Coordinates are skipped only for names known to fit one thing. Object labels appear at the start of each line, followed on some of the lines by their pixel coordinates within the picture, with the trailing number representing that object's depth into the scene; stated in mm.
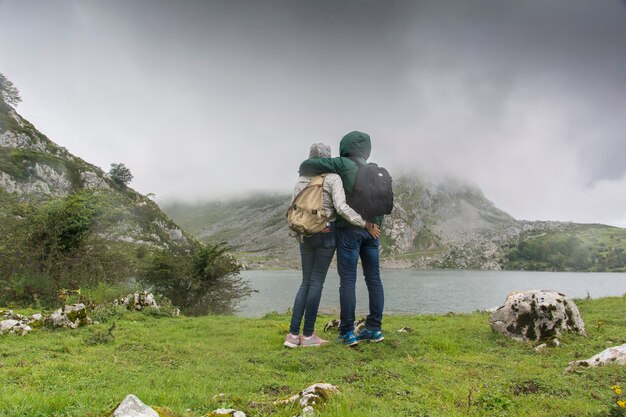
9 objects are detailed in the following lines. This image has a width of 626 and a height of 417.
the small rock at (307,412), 3002
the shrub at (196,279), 18719
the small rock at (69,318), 8148
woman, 6543
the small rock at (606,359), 5175
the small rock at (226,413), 2914
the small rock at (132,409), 2467
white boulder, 7559
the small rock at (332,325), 9117
